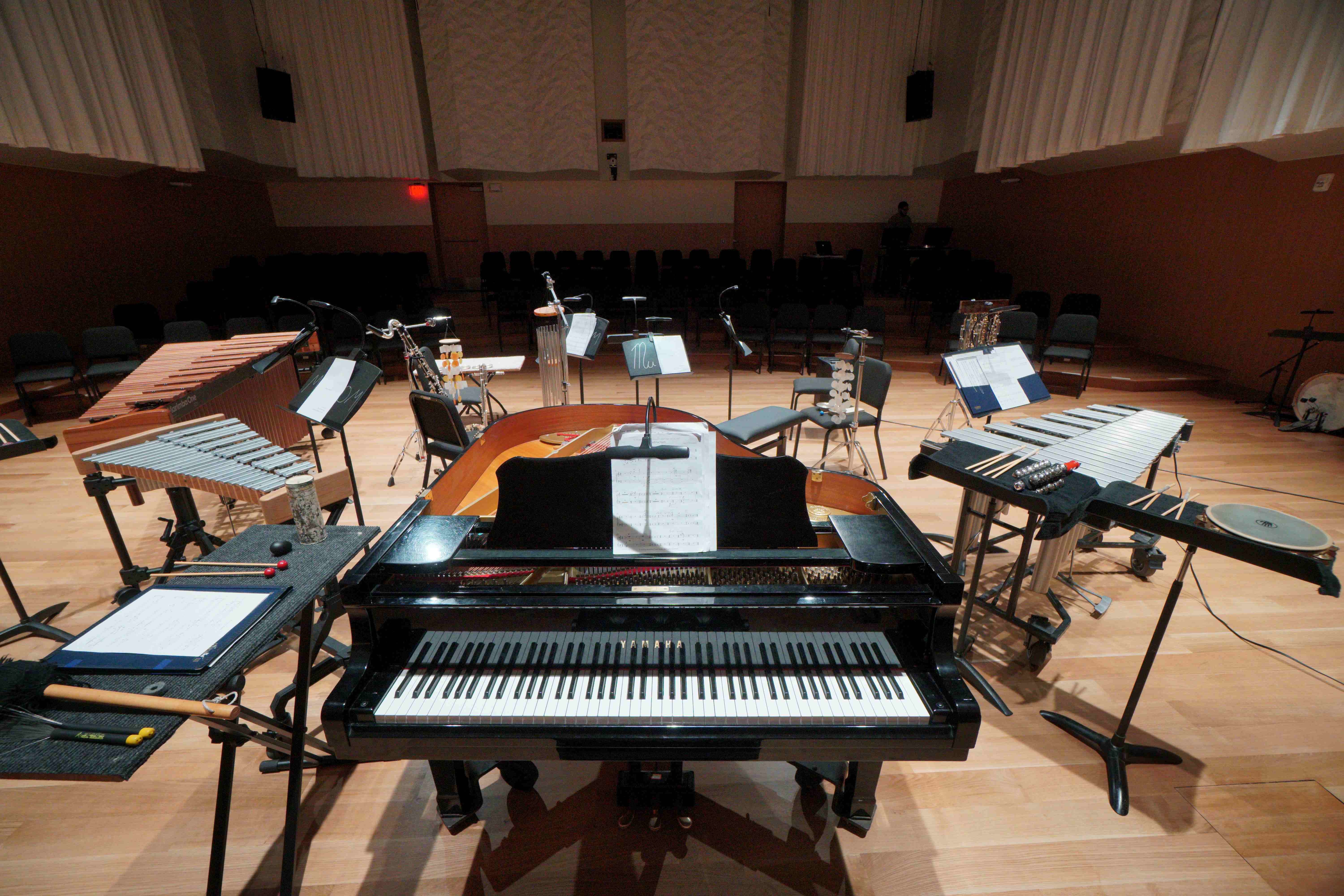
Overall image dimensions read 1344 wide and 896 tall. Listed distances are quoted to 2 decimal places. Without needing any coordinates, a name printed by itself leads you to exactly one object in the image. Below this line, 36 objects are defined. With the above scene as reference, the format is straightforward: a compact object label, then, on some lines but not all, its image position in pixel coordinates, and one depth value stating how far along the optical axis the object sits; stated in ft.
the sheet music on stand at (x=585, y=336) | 12.53
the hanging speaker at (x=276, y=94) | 26.22
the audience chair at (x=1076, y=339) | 19.70
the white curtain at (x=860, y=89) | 29.19
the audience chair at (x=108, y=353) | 18.31
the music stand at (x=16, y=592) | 7.48
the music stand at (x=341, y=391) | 9.09
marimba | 9.09
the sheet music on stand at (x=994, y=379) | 9.35
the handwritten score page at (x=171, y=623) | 4.16
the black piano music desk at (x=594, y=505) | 4.78
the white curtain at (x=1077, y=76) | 18.40
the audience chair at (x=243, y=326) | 19.35
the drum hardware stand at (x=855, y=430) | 12.41
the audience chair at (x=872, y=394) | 12.61
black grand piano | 4.00
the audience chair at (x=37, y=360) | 17.35
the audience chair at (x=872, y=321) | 22.30
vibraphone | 7.35
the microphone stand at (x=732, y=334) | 12.13
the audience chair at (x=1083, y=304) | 22.48
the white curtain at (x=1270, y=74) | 14.38
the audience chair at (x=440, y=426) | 10.50
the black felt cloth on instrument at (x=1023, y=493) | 6.29
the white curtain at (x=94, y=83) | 16.87
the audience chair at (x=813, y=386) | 14.52
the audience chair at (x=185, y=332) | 18.80
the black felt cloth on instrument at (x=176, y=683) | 3.18
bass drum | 15.99
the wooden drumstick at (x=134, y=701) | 3.35
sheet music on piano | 4.59
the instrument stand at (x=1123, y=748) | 5.82
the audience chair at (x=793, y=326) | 22.76
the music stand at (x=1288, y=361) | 15.94
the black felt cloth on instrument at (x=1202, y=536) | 4.63
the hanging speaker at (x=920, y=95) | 28.50
